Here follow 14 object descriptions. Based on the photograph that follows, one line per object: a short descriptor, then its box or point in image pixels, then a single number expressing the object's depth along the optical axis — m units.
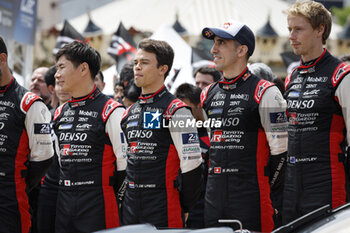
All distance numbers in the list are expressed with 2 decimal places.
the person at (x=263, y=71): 11.37
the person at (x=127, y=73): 13.47
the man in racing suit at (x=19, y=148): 9.21
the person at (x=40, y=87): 14.56
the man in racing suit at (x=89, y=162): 8.95
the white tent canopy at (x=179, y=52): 16.78
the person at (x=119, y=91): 14.02
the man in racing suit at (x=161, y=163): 8.62
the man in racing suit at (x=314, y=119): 8.19
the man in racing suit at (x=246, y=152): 8.40
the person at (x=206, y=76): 13.78
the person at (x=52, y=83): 13.62
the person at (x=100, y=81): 13.42
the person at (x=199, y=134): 11.59
